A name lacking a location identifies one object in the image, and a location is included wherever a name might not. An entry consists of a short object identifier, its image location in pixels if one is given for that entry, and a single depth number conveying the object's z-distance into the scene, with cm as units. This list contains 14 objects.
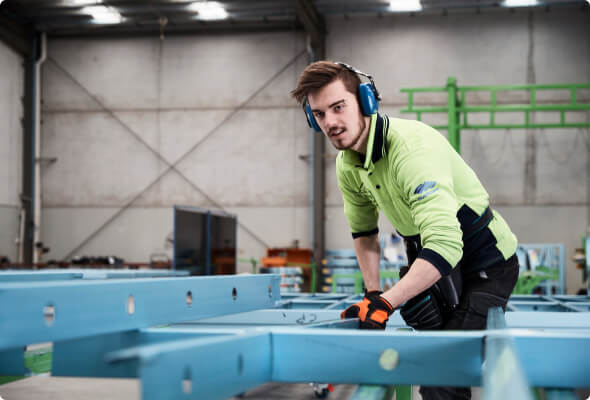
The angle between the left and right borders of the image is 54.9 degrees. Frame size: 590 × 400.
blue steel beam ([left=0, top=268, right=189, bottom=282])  281
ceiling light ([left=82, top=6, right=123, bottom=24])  1357
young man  171
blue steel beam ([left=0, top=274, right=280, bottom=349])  119
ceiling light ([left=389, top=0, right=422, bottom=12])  1294
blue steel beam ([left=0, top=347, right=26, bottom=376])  164
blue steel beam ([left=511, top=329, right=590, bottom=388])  118
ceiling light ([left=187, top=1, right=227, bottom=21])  1317
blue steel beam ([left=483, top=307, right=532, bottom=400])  78
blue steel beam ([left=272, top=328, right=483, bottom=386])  125
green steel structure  1064
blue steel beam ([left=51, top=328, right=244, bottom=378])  142
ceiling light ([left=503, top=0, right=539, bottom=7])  1272
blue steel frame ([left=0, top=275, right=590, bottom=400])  92
